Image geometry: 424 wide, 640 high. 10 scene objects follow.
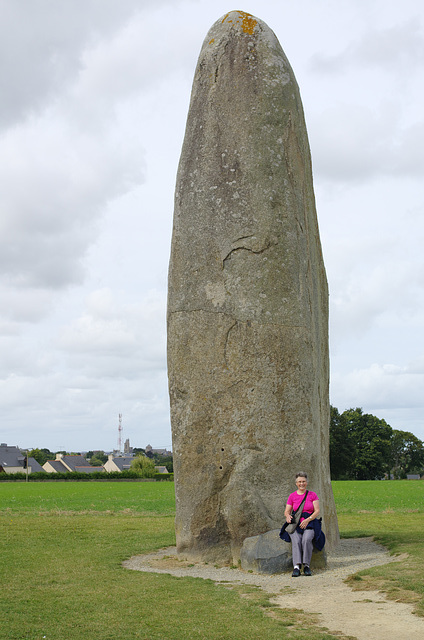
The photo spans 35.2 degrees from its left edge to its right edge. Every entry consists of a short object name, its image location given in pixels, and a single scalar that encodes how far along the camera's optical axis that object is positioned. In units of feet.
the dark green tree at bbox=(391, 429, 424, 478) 252.42
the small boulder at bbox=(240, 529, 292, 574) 30.35
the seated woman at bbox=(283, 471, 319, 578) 29.84
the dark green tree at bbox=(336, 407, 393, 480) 204.44
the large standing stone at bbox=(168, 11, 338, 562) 33.55
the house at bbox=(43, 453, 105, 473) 306.74
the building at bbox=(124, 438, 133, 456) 548.31
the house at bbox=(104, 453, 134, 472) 333.72
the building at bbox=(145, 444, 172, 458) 553.35
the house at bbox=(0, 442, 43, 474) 275.18
